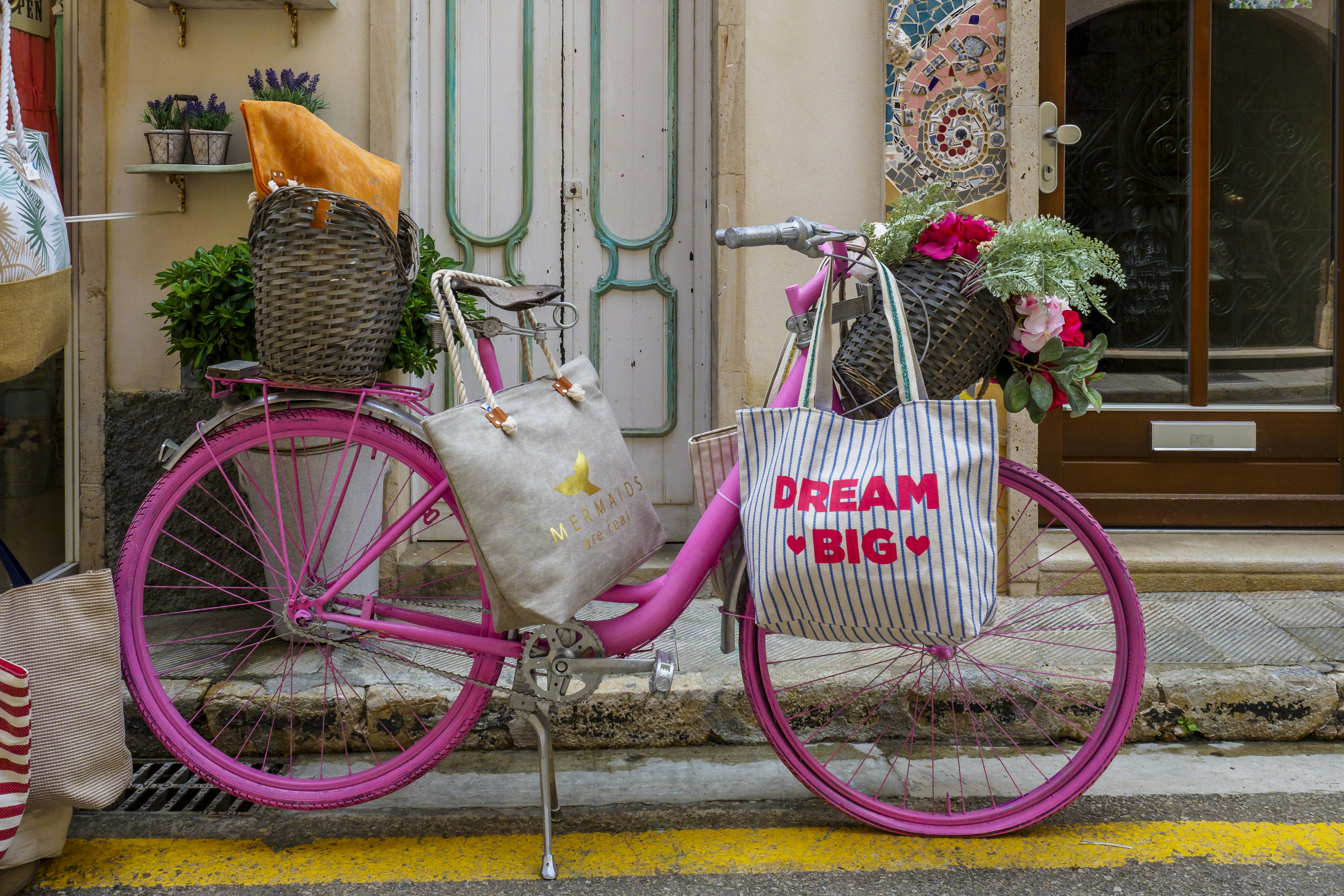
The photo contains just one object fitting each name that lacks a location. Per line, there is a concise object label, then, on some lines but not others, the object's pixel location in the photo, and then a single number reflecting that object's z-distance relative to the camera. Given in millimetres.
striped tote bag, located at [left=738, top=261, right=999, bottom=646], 2055
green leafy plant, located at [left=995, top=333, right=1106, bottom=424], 2395
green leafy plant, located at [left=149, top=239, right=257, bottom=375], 3062
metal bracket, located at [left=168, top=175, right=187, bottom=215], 3785
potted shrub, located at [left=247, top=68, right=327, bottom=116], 3695
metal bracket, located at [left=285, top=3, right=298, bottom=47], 3793
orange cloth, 2254
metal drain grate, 2684
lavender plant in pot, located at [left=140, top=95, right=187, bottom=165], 3656
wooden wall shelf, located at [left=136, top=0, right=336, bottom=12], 3762
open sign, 3508
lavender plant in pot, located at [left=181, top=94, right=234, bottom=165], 3672
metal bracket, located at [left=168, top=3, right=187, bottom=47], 3785
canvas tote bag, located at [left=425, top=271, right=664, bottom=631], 2154
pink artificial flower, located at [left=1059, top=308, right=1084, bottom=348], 2354
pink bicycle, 2432
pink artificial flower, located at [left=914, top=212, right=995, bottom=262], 2314
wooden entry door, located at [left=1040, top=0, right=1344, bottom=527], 4230
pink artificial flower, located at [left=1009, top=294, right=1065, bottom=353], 2268
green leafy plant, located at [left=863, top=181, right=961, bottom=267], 2352
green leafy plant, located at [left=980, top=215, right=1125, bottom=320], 2219
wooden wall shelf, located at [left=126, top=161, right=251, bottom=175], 3646
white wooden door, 4211
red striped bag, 2111
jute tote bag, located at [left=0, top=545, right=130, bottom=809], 2256
